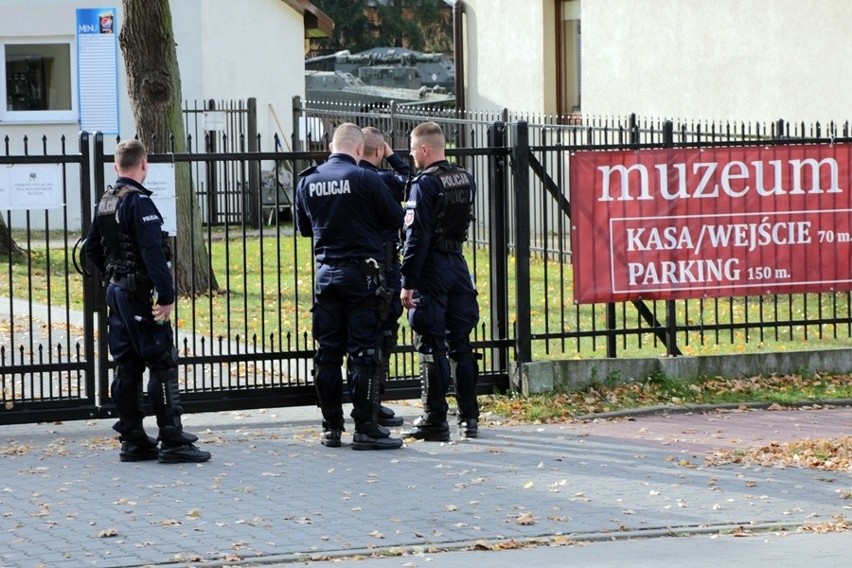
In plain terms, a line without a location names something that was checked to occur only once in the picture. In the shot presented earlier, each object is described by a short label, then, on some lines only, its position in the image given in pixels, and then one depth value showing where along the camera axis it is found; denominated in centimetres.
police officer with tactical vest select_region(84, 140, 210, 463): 1756
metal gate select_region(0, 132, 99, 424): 1977
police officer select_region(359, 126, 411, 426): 1937
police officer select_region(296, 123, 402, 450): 1841
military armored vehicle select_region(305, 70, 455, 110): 8156
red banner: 2227
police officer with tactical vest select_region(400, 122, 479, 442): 1881
